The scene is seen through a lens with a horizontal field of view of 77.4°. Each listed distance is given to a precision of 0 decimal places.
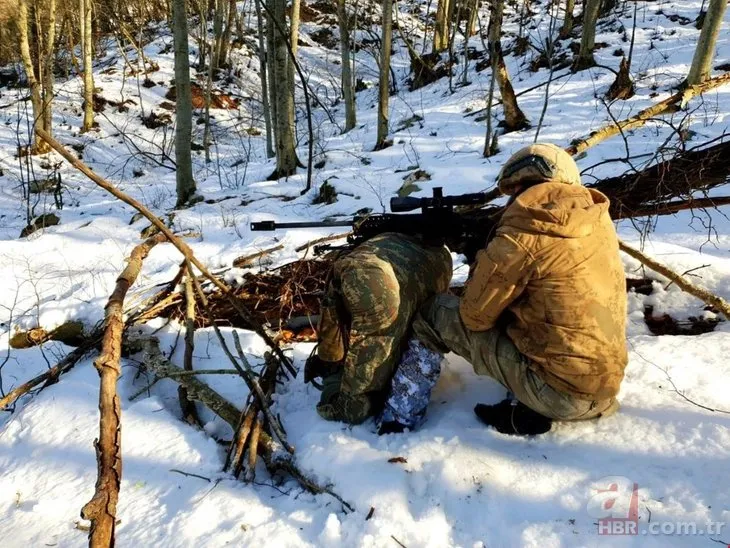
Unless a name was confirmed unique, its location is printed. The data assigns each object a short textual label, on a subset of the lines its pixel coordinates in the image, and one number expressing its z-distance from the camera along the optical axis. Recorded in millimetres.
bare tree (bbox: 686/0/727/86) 6926
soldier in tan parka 1903
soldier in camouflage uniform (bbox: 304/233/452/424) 2305
